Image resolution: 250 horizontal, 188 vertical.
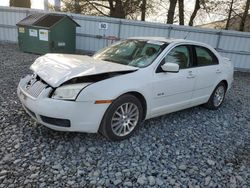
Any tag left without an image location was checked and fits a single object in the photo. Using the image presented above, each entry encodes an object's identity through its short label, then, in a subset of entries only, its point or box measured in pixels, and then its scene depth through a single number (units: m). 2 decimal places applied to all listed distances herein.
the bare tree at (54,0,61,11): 9.44
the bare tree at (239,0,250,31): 11.41
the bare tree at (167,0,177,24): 11.77
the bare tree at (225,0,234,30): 11.86
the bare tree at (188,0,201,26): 12.40
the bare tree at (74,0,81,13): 12.46
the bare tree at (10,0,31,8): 11.61
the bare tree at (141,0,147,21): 12.75
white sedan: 2.43
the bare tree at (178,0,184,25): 12.32
